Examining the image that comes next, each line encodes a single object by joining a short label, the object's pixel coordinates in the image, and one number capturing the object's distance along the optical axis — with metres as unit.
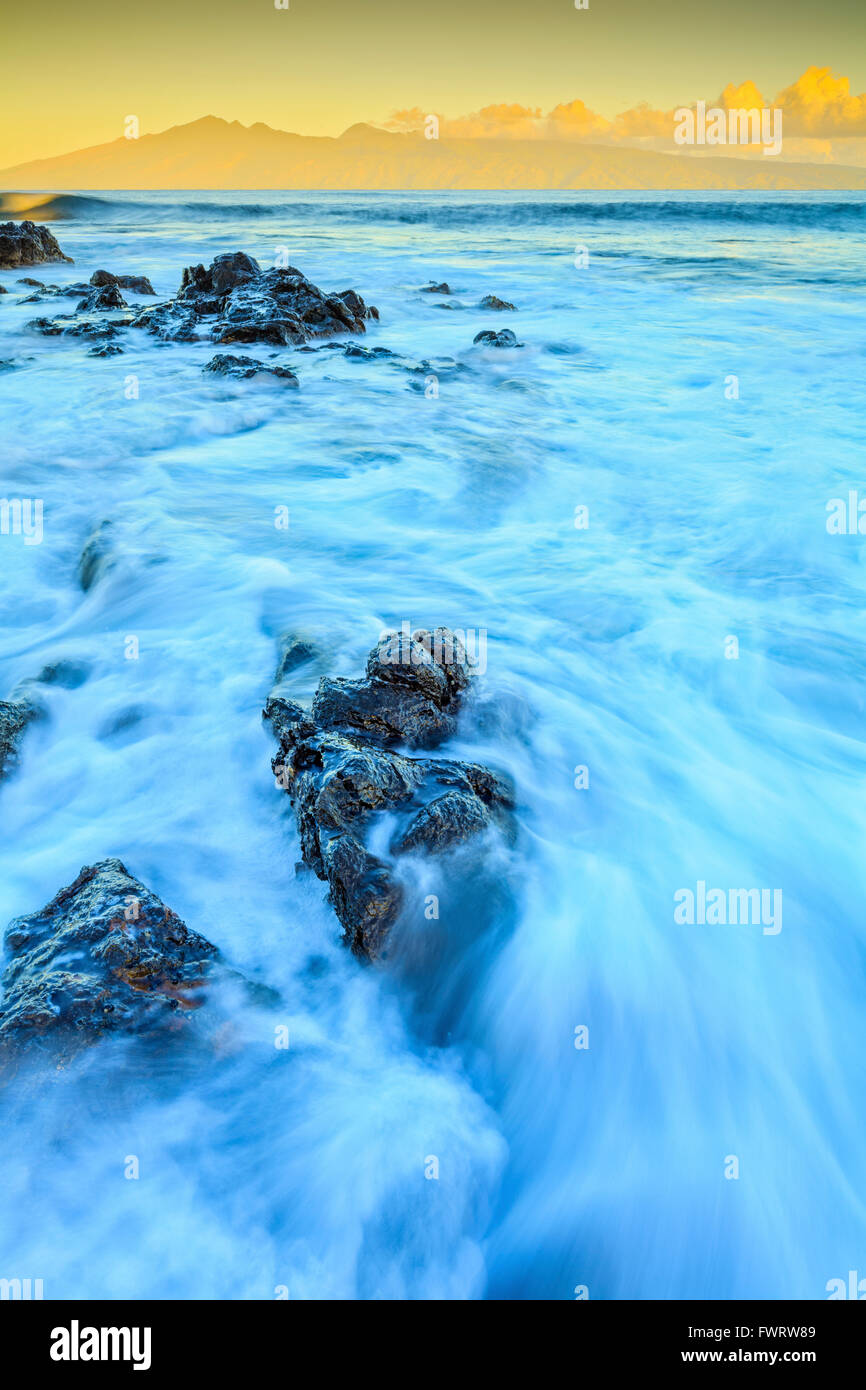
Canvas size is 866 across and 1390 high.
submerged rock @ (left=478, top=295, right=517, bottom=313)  17.30
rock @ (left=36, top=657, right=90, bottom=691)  4.74
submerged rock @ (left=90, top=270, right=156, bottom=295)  17.80
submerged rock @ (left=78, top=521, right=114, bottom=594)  6.11
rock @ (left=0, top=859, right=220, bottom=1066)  2.50
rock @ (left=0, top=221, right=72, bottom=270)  21.45
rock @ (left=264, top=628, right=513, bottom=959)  3.01
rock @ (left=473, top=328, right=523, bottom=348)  13.27
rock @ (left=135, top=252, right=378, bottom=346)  13.24
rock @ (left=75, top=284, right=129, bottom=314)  15.43
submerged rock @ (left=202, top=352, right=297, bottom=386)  11.02
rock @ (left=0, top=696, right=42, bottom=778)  3.89
